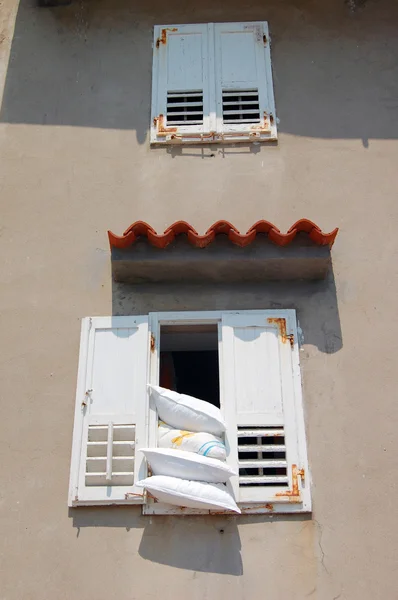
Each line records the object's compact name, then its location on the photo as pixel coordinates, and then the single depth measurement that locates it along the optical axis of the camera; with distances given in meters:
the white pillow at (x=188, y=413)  4.53
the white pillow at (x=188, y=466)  4.26
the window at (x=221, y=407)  4.43
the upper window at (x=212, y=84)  5.89
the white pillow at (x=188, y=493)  4.19
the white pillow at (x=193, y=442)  4.39
